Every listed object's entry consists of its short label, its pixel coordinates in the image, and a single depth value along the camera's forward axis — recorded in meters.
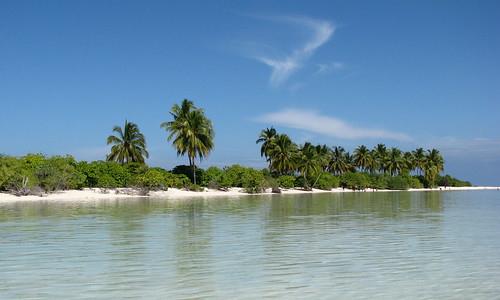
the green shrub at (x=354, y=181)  112.06
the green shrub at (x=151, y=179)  62.59
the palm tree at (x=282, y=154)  93.56
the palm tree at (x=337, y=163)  121.79
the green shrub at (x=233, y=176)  78.00
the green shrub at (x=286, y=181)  93.00
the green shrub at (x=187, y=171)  76.31
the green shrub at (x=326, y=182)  103.25
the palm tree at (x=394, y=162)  132.62
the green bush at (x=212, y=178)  75.81
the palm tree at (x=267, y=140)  95.38
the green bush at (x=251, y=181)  79.25
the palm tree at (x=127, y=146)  73.44
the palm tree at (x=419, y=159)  142.00
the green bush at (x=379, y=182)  119.44
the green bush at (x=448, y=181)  157.26
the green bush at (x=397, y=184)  125.78
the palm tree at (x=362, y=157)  126.94
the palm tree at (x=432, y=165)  141.19
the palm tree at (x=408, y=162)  137.50
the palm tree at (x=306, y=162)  97.62
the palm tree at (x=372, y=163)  127.56
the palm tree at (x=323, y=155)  107.88
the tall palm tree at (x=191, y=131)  71.31
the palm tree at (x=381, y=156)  131.62
